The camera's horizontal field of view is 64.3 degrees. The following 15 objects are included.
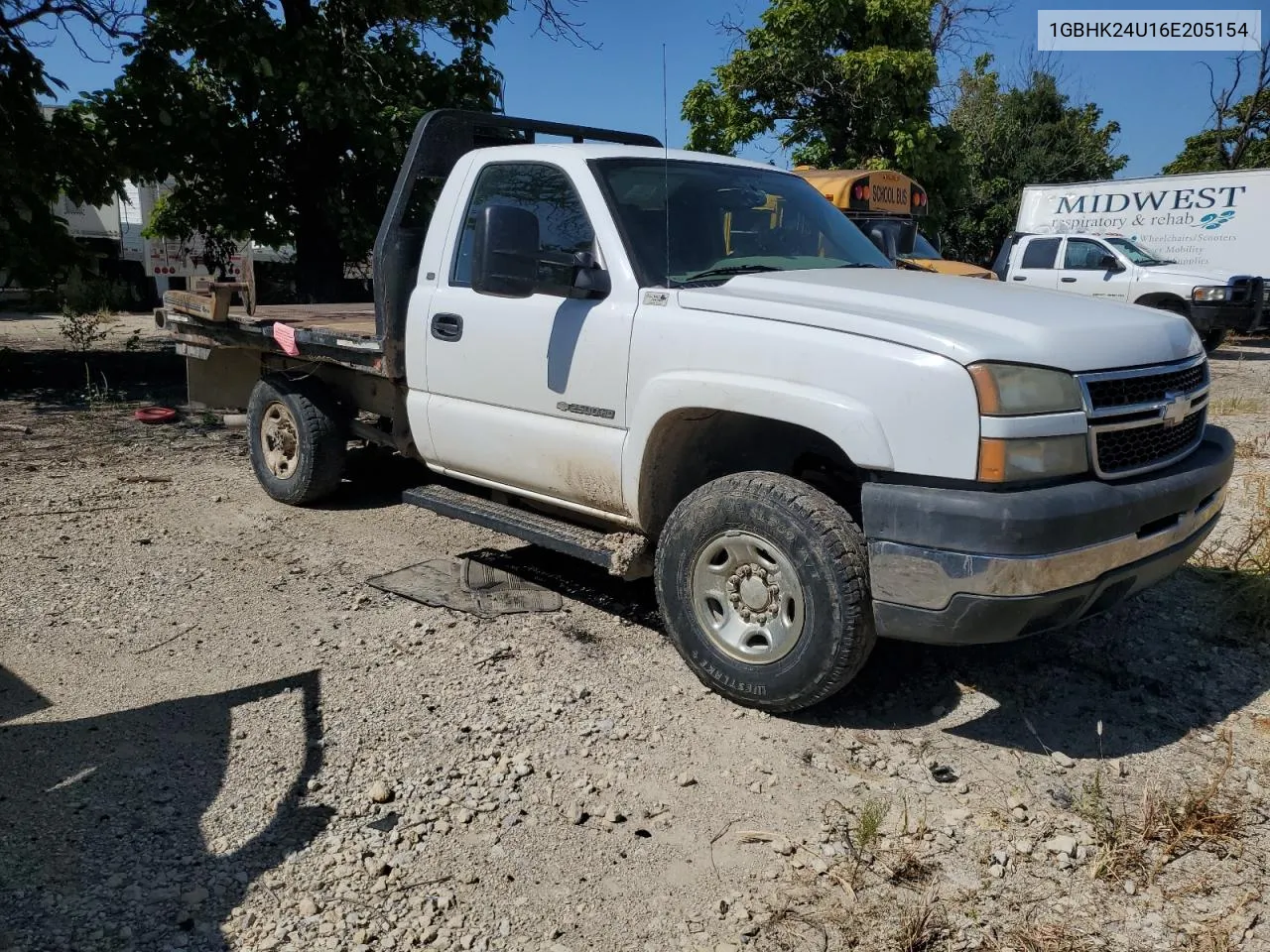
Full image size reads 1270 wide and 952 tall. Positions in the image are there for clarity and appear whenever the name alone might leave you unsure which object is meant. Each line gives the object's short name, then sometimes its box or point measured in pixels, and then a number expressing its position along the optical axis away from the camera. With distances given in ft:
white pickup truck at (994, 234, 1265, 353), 49.32
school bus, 44.11
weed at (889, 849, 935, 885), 9.20
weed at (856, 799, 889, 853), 9.62
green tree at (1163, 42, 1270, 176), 85.10
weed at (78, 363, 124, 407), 32.32
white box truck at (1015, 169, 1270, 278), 58.44
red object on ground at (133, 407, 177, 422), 29.22
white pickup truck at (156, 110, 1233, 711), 10.12
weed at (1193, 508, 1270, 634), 14.88
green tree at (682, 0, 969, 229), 63.16
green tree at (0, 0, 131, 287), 31.65
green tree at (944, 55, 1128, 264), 85.58
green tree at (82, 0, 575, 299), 35.86
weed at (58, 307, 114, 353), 38.99
